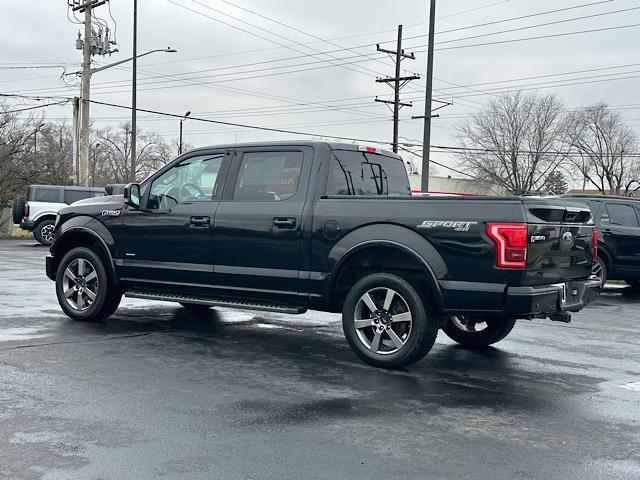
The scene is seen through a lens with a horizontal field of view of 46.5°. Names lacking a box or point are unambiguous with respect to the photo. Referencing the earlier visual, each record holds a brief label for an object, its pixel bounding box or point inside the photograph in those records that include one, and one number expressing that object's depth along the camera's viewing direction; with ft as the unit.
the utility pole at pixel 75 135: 105.40
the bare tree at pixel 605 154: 229.72
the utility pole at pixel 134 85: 104.42
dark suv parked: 46.32
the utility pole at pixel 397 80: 114.21
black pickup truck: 19.94
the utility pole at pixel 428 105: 67.97
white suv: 79.56
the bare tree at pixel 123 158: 318.04
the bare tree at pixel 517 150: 219.00
